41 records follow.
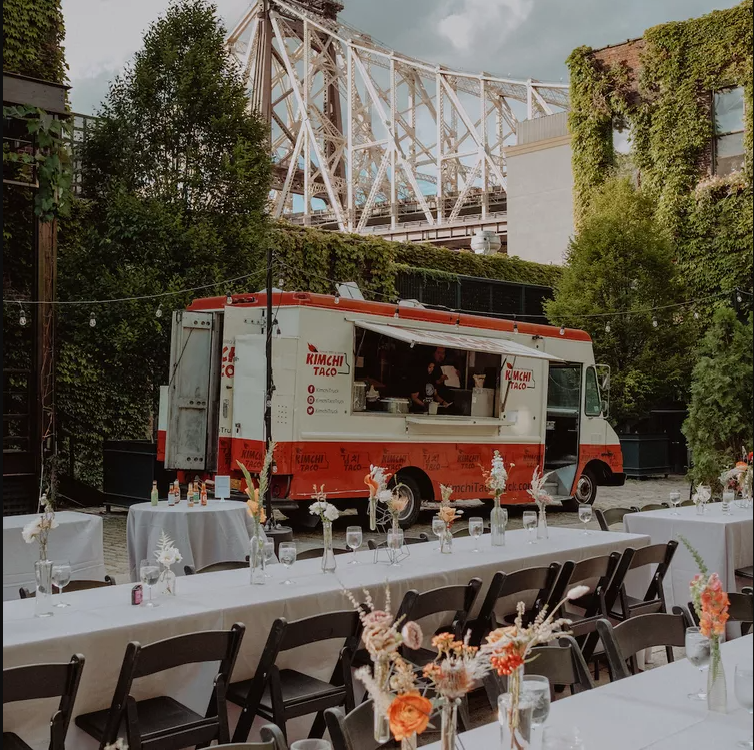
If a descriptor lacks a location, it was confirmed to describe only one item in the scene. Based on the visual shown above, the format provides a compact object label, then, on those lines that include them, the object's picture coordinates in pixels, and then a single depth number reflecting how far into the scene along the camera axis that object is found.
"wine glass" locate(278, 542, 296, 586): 4.54
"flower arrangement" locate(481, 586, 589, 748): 1.89
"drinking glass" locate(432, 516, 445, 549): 5.32
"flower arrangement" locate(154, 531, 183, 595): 4.07
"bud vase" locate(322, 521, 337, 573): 4.65
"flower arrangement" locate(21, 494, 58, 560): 4.24
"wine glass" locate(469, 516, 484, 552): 5.58
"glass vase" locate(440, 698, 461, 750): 1.87
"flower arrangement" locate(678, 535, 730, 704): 2.48
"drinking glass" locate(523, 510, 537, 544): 5.83
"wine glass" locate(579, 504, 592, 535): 6.10
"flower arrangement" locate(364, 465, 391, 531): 5.13
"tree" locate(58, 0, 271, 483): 12.52
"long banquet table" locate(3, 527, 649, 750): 3.31
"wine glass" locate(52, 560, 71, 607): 3.88
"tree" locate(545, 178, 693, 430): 18.31
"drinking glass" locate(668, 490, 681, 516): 7.42
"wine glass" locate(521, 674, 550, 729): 2.09
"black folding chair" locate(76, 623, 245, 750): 3.09
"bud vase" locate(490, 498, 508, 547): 5.59
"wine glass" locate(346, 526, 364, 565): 4.87
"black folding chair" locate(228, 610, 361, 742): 3.44
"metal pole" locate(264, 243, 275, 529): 8.93
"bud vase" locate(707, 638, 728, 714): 2.64
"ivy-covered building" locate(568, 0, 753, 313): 20.14
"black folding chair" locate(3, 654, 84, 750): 2.82
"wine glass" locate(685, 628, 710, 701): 2.74
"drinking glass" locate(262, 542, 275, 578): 4.54
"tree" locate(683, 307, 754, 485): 13.41
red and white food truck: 9.74
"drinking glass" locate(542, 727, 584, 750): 2.06
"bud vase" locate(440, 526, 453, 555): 5.33
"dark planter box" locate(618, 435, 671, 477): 17.89
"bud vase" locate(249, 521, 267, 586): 4.37
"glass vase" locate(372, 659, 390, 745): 1.83
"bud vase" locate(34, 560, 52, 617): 3.69
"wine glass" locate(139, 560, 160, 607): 3.90
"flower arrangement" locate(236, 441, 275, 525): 4.59
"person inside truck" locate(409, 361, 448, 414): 11.79
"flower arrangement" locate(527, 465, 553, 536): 5.94
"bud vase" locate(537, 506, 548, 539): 5.95
